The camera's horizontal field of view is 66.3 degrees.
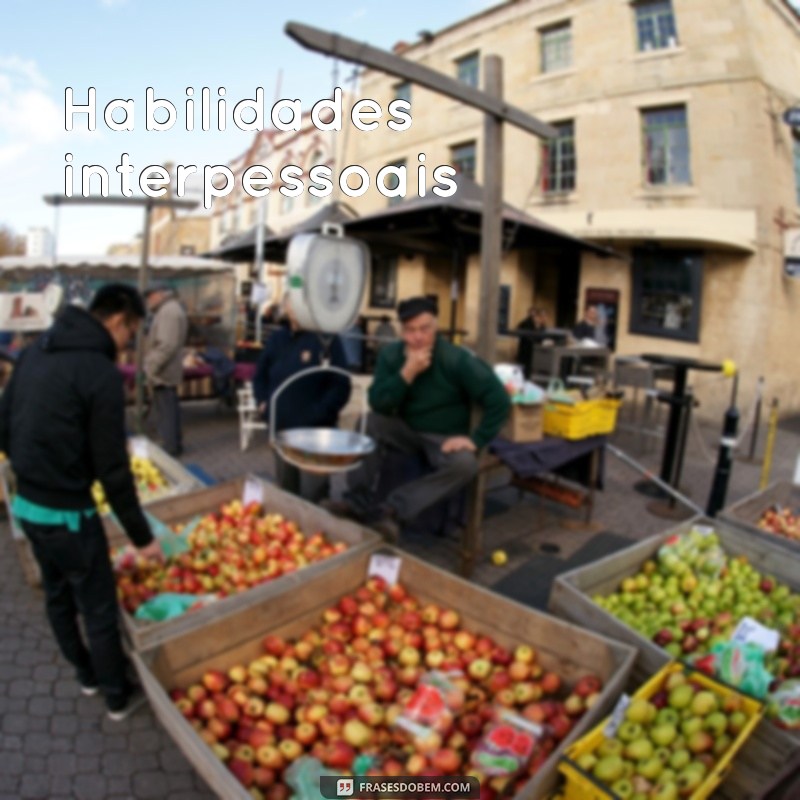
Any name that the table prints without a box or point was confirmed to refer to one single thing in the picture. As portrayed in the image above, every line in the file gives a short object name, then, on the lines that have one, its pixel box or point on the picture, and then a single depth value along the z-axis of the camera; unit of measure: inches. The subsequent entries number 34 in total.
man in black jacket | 98.3
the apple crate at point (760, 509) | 165.9
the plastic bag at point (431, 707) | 96.3
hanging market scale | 130.3
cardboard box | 191.3
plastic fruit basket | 78.2
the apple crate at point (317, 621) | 84.4
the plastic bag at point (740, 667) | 99.6
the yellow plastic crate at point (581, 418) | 201.8
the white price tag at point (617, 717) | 89.7
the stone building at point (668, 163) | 485.4
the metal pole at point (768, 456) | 246.9
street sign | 463.5
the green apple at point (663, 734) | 88.6
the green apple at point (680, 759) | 85.4
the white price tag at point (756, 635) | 117.4
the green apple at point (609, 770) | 81.5
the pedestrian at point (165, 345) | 274.1
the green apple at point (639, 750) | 85.6
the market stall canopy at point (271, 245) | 423.2
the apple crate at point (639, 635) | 89.8
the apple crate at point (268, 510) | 107.7
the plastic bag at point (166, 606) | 117.4
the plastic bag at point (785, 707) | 94.1
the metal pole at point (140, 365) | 286.7
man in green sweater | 155.7
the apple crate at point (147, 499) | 147.7
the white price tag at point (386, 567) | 136.6
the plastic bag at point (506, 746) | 87.4
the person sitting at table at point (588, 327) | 489.1
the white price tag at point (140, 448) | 224.7
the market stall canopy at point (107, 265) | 478.3
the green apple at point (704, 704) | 93.7
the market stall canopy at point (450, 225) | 326.3
